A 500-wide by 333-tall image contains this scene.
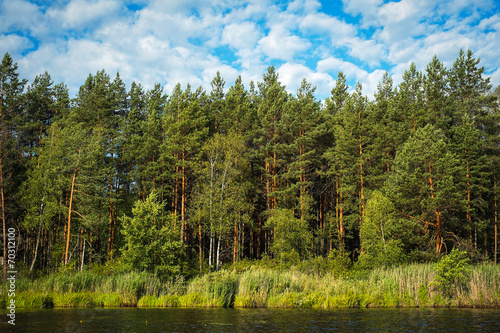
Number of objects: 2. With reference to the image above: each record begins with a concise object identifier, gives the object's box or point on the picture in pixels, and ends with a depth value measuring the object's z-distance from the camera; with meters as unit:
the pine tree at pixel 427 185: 36.22
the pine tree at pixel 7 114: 35.28
